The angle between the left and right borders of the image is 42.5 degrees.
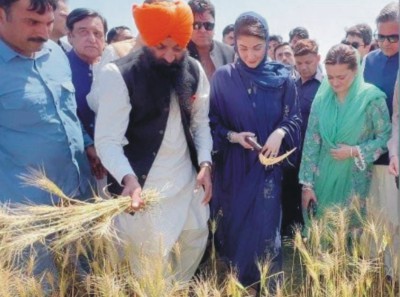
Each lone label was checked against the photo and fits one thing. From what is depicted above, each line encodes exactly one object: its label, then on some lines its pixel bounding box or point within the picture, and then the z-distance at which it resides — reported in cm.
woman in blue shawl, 274
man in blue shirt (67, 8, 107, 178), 296
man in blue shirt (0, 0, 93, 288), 226
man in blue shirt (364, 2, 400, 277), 284
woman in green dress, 284
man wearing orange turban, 229
